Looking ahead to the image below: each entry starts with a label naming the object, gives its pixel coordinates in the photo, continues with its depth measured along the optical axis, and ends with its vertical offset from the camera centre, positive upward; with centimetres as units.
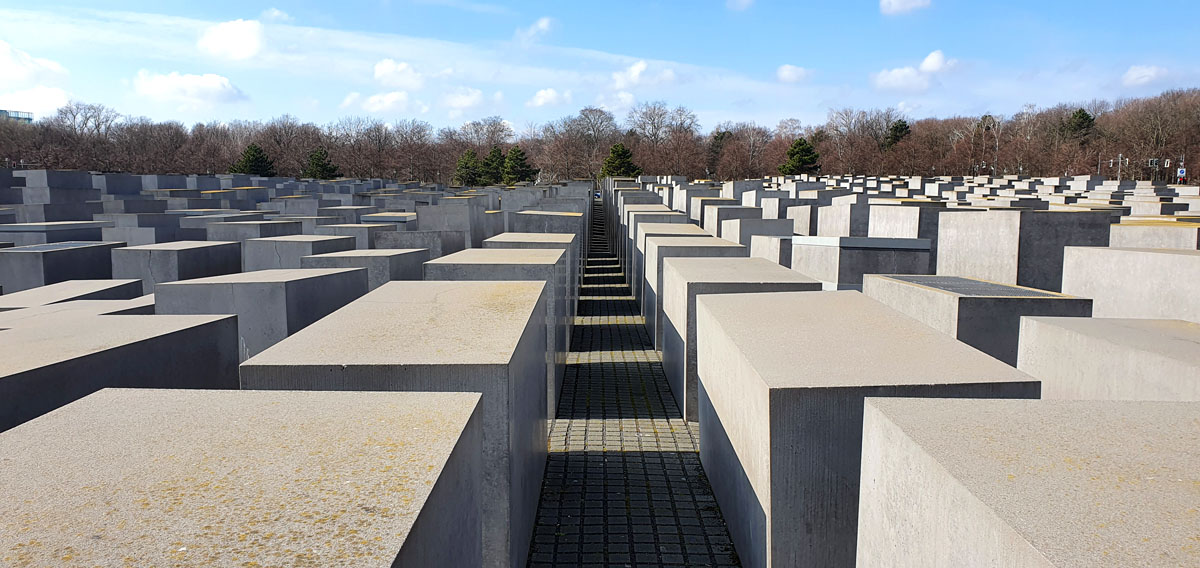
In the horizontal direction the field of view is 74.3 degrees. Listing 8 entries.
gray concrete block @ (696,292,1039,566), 346 -95
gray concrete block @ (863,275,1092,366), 549 -79
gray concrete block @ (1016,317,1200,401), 375 -83
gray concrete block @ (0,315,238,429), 362 -85
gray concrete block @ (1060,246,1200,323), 509 -58
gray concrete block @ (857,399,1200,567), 182 -76
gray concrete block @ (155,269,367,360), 631 -88
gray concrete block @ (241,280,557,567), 360 -79
